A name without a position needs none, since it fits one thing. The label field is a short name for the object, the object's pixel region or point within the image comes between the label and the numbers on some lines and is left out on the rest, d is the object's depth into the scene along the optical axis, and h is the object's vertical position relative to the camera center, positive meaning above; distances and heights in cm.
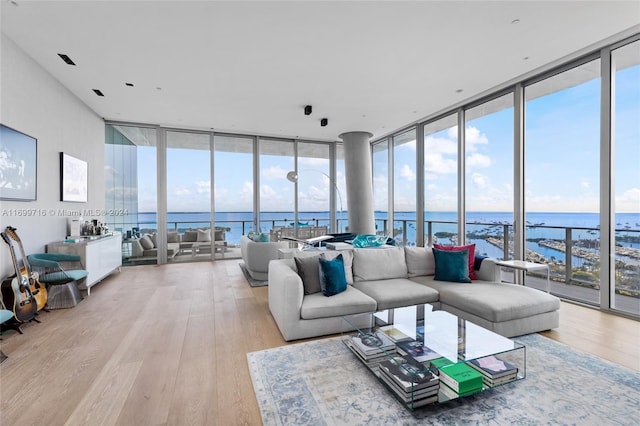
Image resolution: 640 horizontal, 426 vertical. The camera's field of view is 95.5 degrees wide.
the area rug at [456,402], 168 -119
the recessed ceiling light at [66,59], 342 +184
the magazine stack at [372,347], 214 -104
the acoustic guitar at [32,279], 310 -75
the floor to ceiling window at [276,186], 736 +65
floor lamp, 775 +59
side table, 311 -60
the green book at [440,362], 186 -98
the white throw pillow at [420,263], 357 -65
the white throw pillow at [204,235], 682 -57
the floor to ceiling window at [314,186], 779 +68
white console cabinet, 395 -62
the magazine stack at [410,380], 172 -105
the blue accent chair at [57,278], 342 -80
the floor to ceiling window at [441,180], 550 +60
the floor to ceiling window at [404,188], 661 +54
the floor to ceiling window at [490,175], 458 +58
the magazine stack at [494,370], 184 -104
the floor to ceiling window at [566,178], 363 +43
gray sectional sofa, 262 -86
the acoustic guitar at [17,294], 288 -84
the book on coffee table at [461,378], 175 -103
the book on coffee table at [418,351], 194 -98
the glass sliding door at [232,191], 698 +48
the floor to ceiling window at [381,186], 763 +68
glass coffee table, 175 -101
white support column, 668 +61
